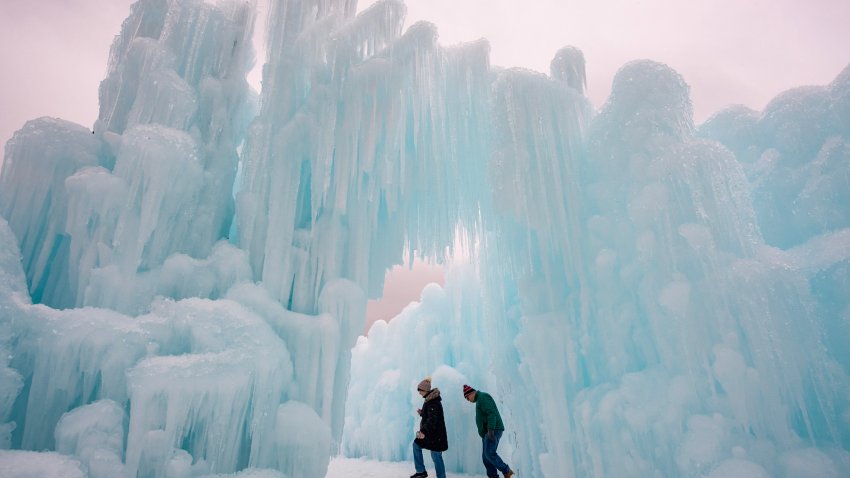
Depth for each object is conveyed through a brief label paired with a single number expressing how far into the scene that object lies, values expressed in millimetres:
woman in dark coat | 6602
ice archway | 4793
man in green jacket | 6355
